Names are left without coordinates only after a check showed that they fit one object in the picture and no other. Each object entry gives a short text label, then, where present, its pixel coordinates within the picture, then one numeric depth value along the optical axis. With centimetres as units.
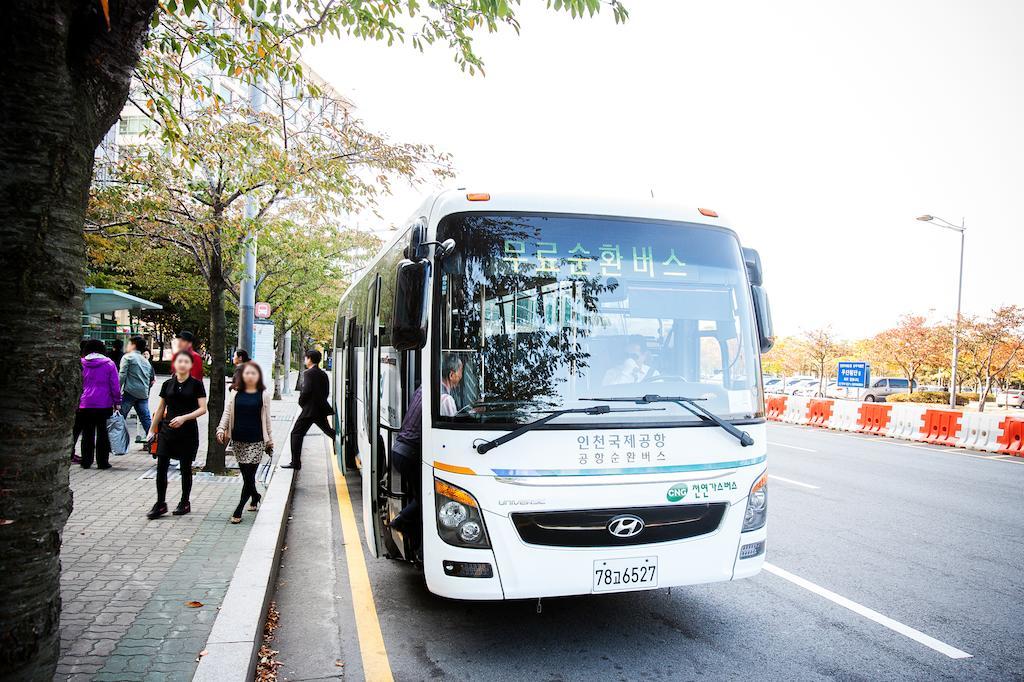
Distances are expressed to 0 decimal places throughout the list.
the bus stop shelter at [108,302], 1399
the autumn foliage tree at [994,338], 3052
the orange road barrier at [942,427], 1795
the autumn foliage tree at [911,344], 3653
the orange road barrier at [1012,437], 1603
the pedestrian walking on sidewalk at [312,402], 1037
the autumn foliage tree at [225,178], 859
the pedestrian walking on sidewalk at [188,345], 757
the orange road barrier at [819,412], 2286
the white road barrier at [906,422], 1902
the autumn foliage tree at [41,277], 244
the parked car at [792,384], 5135
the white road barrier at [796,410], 2411
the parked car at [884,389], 4288
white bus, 402
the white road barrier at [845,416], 2156
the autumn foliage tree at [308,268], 1792
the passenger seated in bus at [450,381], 413
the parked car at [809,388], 4858
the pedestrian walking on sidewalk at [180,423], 687
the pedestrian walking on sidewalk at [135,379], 1089
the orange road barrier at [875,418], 2036
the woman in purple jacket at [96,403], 934
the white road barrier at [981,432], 1678
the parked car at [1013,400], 4644
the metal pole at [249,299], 1152
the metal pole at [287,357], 2906
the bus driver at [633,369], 430
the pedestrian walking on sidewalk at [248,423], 704
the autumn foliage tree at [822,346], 4597
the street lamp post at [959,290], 2469
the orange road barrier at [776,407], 2530
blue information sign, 2836
